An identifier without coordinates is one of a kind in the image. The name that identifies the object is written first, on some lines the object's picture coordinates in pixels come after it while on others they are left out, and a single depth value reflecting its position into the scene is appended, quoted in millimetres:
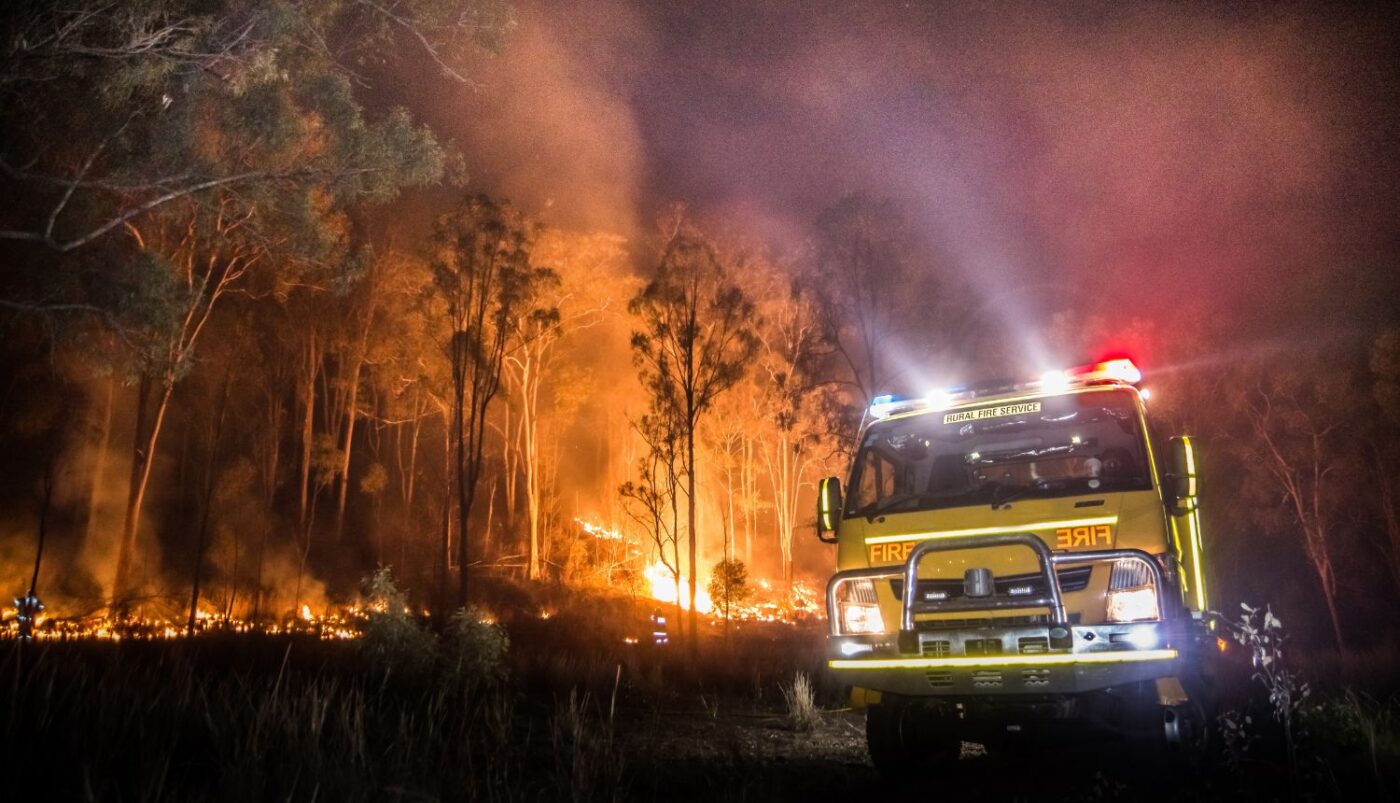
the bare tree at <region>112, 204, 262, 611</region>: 13305
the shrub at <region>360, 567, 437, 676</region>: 10625
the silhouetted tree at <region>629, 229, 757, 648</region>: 19578
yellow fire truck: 5102
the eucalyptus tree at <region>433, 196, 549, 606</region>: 20797
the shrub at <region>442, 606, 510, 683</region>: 11000
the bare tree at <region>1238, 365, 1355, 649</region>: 30094
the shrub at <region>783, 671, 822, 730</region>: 9242
